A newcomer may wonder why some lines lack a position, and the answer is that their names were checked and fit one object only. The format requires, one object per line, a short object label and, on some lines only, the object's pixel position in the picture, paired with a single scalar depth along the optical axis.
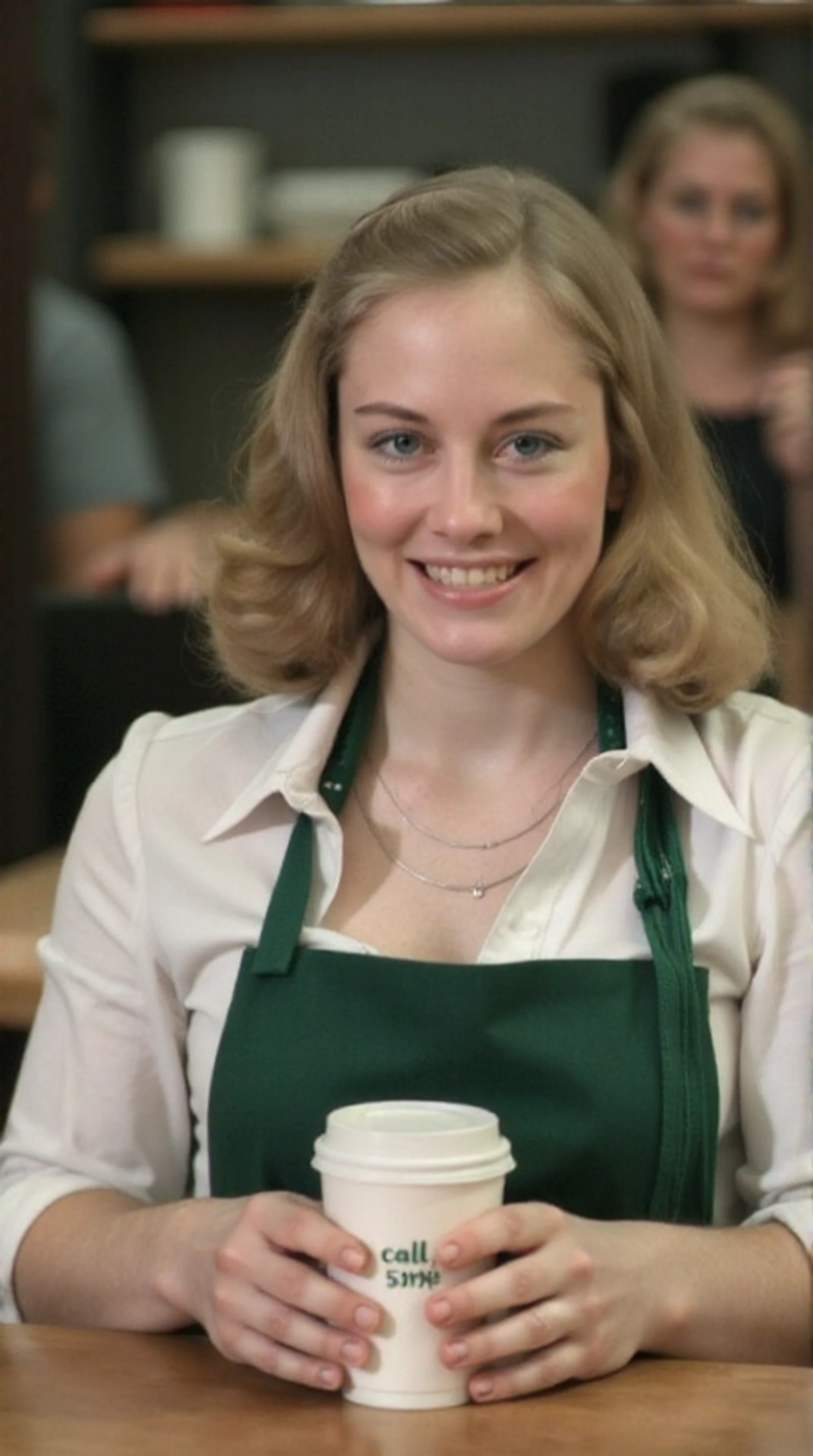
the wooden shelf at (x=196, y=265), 4.12
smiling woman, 1.42
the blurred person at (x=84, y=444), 3.20
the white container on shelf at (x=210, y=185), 4.16
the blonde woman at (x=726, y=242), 3.12
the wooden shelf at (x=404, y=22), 4.13
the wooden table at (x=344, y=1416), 1.12
